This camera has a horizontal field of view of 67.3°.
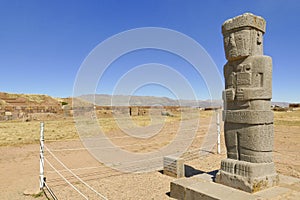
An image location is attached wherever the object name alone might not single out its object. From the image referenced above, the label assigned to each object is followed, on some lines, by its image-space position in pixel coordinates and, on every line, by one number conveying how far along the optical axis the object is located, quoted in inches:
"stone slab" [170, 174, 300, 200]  149.7
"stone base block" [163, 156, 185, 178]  250.5
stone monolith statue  162.1
